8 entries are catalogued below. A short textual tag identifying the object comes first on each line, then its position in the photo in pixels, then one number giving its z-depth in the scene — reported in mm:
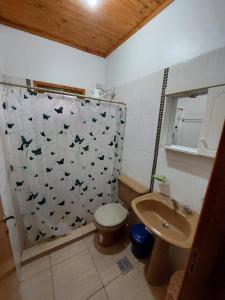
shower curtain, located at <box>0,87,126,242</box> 1257
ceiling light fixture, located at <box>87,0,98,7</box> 1209
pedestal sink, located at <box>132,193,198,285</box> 1062
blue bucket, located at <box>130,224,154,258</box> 1425
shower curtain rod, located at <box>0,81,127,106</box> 1323
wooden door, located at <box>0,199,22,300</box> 662
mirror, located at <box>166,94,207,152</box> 1108
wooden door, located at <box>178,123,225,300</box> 320
